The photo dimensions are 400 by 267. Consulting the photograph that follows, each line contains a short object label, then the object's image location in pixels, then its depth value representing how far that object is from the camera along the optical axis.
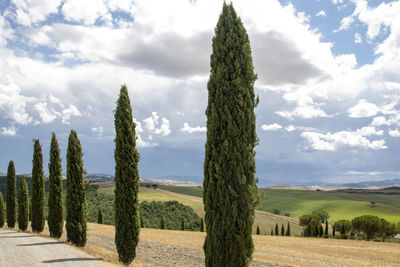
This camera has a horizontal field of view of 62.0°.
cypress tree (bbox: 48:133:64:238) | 29.64
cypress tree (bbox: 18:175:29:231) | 40.47
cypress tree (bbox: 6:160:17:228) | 46.75
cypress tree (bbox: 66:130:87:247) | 25.44
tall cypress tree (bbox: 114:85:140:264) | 20.11
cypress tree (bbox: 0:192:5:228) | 50.81
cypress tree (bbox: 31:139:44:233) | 34.84
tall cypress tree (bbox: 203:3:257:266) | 13.68
